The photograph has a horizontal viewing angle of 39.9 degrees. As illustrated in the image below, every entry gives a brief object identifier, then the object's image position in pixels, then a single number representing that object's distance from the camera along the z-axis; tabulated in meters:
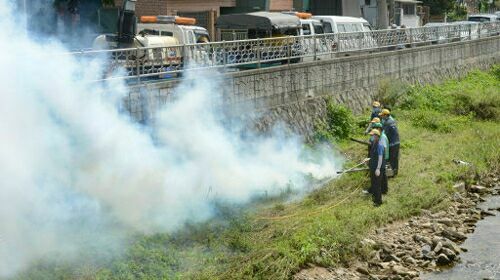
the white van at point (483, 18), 43.12
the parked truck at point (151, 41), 13.80
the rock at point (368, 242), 12.41
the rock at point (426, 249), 12.81
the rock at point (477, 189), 16.97
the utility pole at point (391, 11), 38.64
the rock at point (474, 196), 16.52
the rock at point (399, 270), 11.91
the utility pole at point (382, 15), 31.31
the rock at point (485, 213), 15.56
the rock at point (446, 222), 14.35
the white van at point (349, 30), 20.98
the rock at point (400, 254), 12.58
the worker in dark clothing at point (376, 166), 14.05
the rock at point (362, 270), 11.66
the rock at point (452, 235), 13.80
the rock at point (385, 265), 12.02
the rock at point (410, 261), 12.45
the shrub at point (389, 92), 22.47
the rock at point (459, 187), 16.39
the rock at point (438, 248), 12.82
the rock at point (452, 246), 13.05
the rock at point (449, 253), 12.78
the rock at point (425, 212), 14.59
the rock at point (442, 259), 12.63
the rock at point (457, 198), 15.91
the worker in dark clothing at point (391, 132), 15.95
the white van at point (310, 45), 19.16
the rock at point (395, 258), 12.34
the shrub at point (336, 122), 18.97
